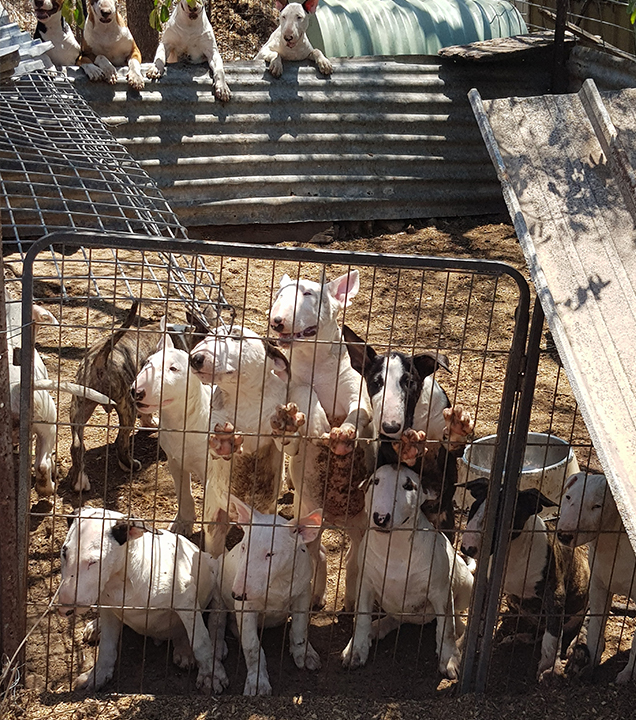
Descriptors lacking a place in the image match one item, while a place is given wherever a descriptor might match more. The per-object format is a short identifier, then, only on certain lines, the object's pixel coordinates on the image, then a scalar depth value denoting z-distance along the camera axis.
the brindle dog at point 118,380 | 5.05
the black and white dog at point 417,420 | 3.65
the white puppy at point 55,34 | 8.68
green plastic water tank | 11.00
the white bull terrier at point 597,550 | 3.68
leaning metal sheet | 2.63
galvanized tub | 4.79
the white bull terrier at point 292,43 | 9.06
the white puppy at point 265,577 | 3.66
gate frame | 3.08
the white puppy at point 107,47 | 8.58
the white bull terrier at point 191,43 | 8.86
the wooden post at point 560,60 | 9.76
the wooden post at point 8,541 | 3.29
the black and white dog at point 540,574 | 3.72
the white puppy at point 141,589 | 3.47
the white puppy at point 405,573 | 3.75
